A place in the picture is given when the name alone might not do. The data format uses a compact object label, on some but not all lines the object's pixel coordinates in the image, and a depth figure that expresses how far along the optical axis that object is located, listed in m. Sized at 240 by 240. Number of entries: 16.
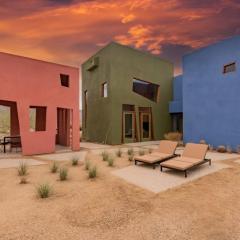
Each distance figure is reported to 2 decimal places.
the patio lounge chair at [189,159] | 7.79
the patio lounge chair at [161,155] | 8.95
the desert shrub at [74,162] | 9.58
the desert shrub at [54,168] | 8.24
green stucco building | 18.14
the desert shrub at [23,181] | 6.86
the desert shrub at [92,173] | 7.46
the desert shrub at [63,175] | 7.18
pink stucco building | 11.71
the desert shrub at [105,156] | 10.72
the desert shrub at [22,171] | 7.82
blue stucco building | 12.95
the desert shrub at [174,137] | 17.31
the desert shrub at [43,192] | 5.58
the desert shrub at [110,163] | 9.37
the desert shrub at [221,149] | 12.89
